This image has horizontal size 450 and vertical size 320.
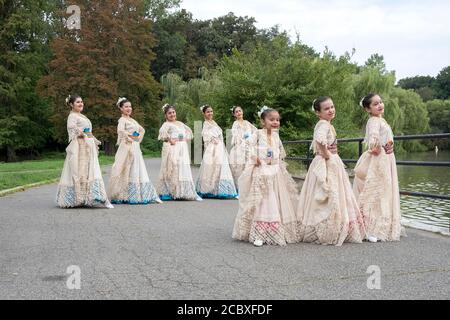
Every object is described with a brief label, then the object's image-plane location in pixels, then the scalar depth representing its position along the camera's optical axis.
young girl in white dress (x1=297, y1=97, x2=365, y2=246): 5.82
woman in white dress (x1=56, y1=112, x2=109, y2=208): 9.40
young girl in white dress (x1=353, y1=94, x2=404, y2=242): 6.12
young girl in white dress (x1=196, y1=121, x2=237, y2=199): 11.51
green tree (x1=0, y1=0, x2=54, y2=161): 39.28
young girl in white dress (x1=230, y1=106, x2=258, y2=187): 12.02
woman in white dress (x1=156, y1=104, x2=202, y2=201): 10.92
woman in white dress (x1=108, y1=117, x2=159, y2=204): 10.15
